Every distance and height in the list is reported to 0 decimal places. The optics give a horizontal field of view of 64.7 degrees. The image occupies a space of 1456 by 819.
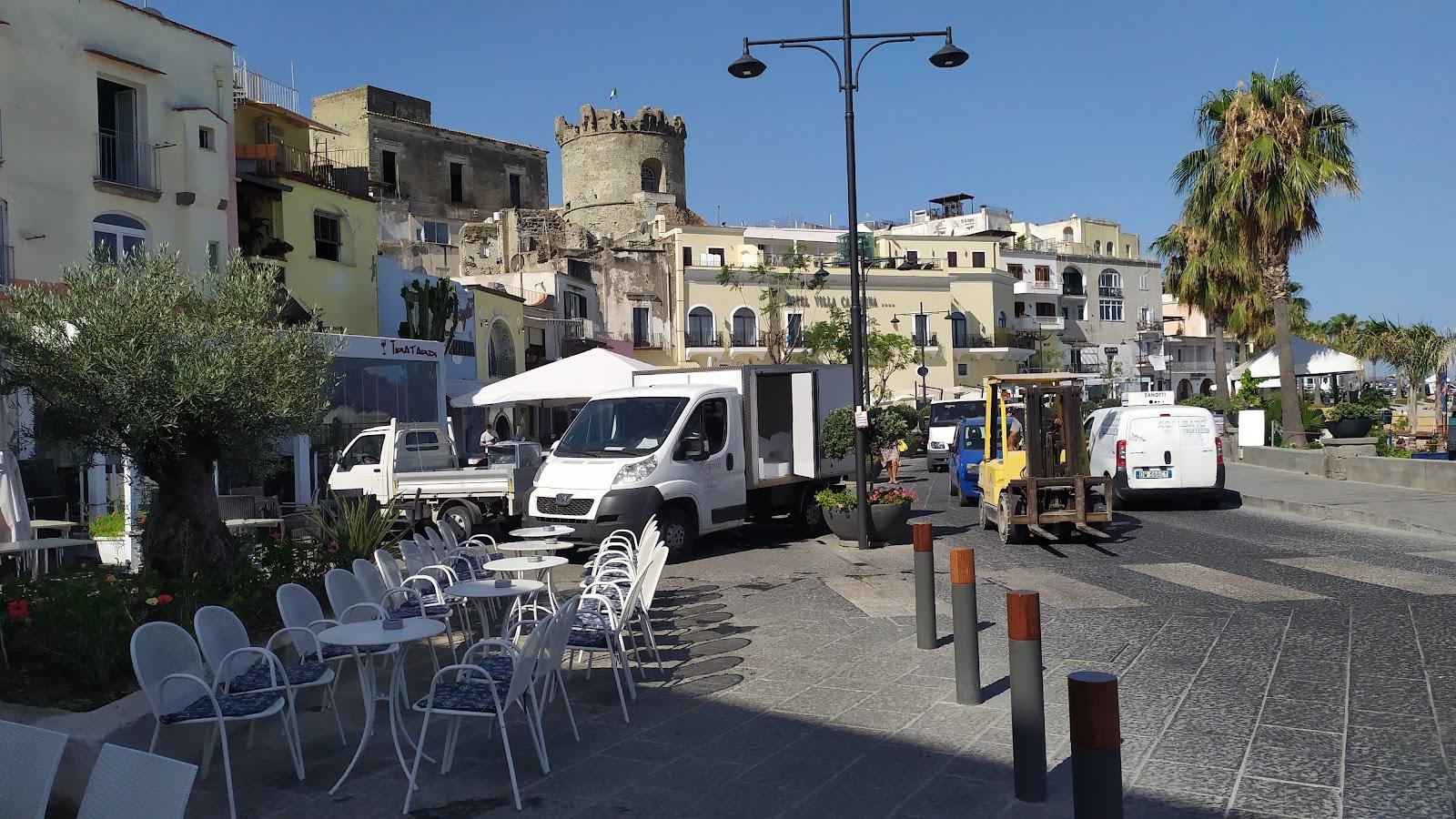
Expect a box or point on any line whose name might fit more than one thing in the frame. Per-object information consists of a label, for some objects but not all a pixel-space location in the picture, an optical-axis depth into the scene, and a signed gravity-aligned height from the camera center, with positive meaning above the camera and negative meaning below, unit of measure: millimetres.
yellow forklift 14219 -771
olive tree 7977 +473
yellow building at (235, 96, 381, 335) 27484 +5556
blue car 20311 -784
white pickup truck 15641 -613
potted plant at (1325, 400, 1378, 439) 28422 -494
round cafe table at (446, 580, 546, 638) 7742 -1102
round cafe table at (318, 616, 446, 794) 5785 -1064
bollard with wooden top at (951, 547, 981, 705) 6691 -1302
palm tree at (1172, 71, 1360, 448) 25297 +5122
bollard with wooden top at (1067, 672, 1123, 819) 3773 -1126
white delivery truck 13906 -442
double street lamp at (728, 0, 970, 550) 13992 +3760
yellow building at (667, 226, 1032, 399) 56656 +5952
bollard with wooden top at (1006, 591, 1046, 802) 4980 -1252
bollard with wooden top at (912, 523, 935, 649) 7984 -1219
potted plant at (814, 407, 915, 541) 14797 -1102
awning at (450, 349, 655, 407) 20562 +833
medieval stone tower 68562 +15630
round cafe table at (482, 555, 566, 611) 8742 -1057
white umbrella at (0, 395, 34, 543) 10156 -480
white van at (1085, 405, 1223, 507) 18031 -729
